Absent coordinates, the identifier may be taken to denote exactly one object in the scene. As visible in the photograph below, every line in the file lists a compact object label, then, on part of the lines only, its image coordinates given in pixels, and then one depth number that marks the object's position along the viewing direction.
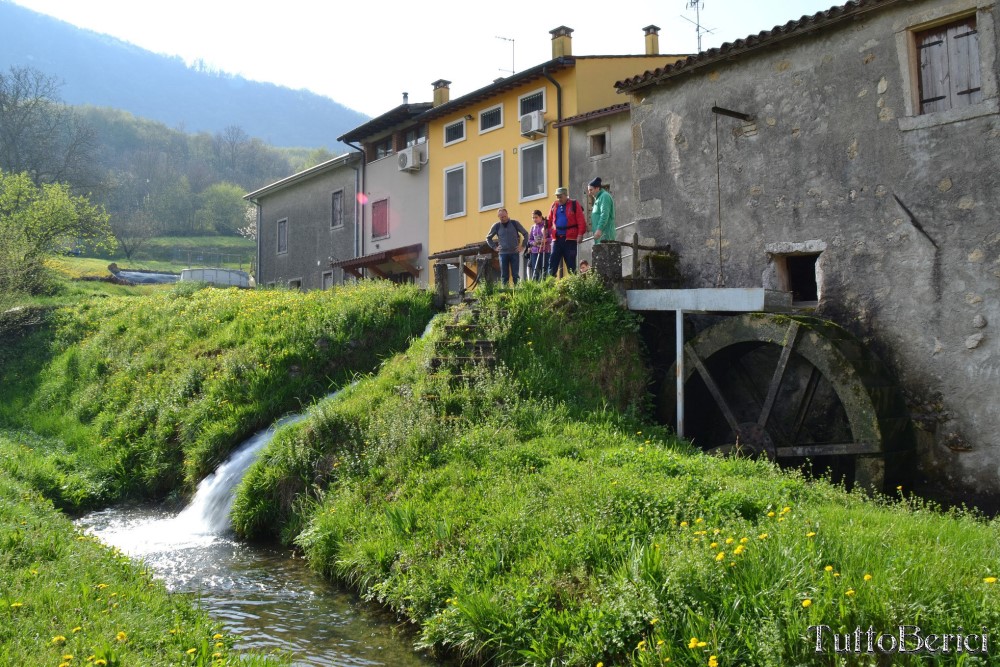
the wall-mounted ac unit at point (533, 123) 18.80
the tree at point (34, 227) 20.58
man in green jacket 11.85
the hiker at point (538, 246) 13.26
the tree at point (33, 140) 48.84
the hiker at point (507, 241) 13.64
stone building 8.56
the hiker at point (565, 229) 12.15
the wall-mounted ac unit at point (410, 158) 23.44
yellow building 18.75
